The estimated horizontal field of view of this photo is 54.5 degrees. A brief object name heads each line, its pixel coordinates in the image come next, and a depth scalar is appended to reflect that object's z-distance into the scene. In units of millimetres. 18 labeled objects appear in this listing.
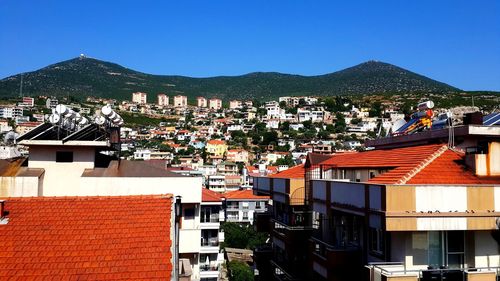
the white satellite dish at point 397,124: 21762
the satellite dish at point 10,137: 23636
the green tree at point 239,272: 53812
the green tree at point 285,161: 160025
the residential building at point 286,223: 20234
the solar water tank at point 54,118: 20234
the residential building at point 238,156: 180650
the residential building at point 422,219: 11727
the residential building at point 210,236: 35056
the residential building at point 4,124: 177238
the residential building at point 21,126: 159875
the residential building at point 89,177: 18688
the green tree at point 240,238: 75438
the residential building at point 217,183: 125688
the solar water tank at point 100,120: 21330
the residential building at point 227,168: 151462
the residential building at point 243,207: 92938
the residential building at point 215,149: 195000
